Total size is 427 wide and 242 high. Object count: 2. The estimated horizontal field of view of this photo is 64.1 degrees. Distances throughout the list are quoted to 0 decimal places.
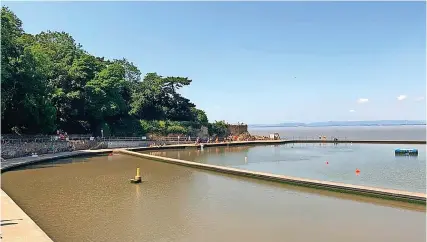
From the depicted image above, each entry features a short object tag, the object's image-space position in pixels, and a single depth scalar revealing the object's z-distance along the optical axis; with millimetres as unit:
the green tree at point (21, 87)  24458
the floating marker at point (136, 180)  17625
